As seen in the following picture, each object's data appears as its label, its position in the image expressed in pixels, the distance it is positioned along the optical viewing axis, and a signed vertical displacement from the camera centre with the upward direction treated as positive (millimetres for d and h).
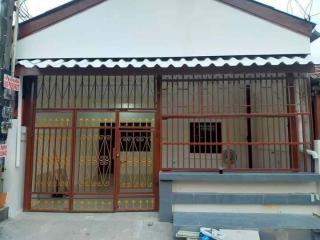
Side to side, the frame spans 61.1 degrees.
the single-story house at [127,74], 5699 +1519
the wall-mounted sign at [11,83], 4973 +1254
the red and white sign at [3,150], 4941 -6
